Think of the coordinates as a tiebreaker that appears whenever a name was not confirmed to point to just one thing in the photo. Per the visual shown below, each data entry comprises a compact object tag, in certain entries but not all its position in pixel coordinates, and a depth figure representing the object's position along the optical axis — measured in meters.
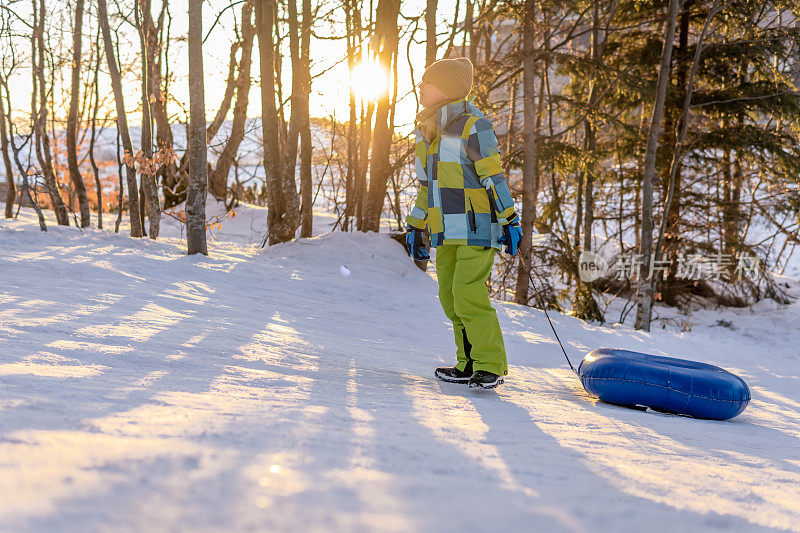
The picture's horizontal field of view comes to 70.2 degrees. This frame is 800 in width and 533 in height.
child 3.01
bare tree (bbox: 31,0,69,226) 9.88
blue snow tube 3.03
